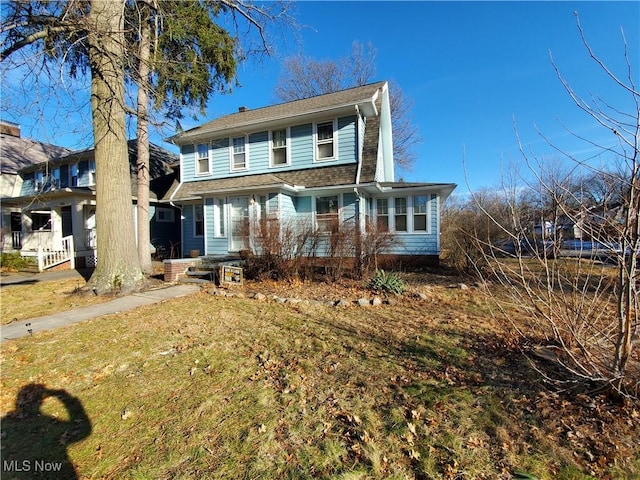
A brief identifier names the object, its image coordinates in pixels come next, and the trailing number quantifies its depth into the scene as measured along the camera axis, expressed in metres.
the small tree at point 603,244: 2.44
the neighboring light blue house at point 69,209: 14.74
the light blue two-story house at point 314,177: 11.95
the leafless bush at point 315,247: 8.31
